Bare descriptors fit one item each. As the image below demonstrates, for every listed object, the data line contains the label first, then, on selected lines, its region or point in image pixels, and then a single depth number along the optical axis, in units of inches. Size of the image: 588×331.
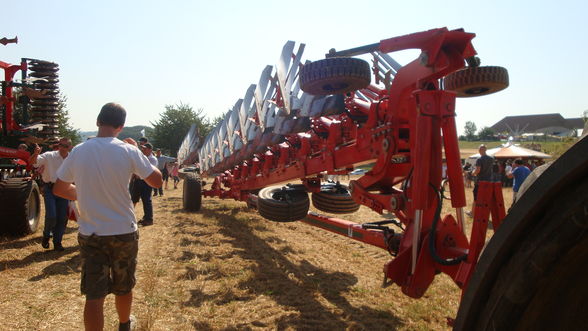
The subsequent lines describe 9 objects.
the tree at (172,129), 1476.4
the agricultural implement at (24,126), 246.4
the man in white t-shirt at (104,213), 106.9
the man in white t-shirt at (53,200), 226.8
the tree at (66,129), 1013.2
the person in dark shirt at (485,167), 368.5
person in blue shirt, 346.0
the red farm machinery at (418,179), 42.5
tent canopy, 783.7
